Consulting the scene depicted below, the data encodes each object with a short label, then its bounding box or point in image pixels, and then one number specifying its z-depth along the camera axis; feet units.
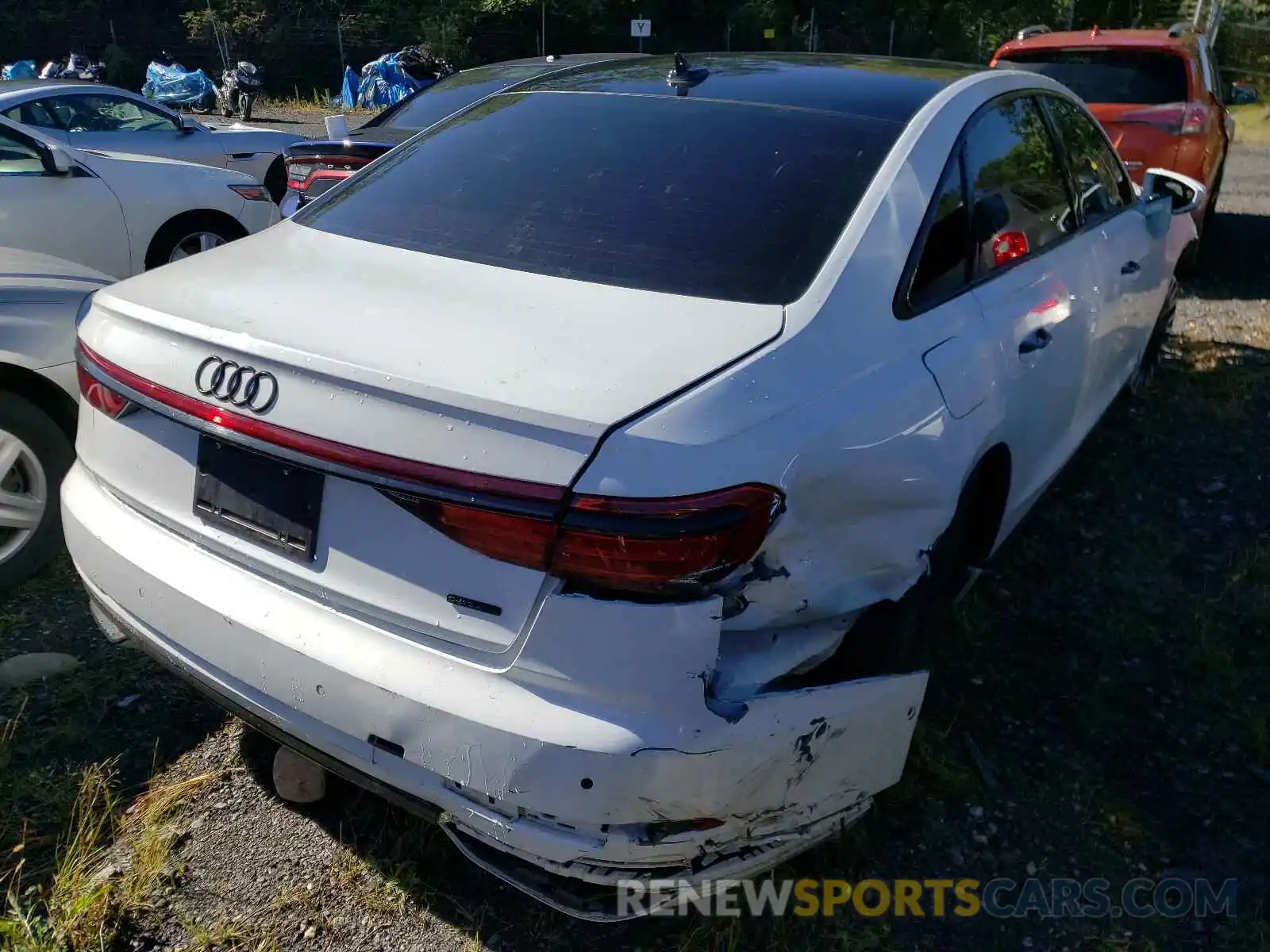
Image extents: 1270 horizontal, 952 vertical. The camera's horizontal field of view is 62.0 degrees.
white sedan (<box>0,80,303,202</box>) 25.45
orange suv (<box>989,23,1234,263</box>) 22.89
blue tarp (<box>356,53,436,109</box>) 71.56
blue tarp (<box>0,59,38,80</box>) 69.36
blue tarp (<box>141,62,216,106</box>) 73.31
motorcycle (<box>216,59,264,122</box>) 70.18
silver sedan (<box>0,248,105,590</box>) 10.93
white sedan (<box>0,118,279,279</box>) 18.78
